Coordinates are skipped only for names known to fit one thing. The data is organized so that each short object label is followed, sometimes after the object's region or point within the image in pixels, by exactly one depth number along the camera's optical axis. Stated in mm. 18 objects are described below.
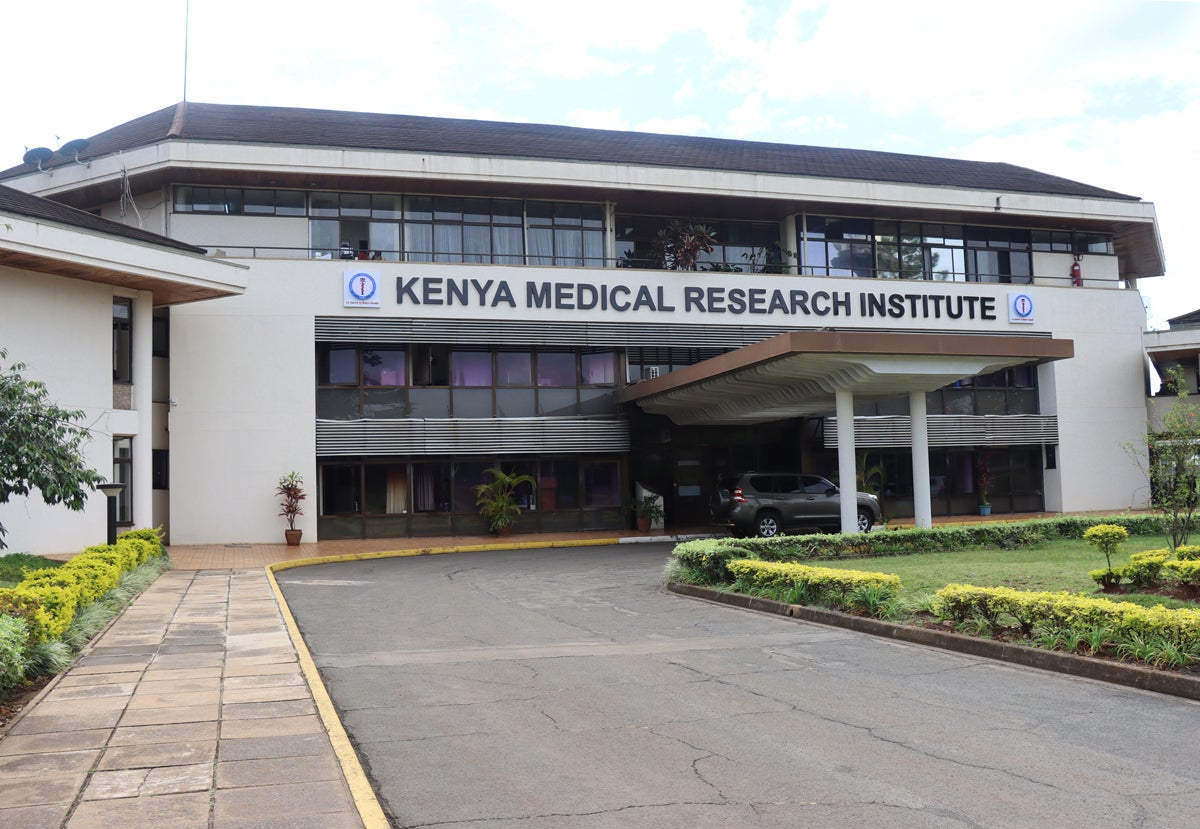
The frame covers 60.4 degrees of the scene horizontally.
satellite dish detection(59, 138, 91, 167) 26828
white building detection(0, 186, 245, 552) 19984
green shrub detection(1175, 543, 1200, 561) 12574
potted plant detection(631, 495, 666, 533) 27828
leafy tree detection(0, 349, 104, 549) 11398
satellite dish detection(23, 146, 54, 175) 26922
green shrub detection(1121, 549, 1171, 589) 11586
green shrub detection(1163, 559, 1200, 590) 10875
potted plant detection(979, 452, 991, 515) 31406
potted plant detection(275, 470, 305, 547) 24984
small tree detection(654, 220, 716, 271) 29156
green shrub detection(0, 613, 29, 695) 7867
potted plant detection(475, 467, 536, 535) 26781
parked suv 23641
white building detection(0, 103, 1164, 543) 25375
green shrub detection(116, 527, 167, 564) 19094
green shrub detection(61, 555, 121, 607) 12133
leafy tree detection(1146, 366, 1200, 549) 15406
